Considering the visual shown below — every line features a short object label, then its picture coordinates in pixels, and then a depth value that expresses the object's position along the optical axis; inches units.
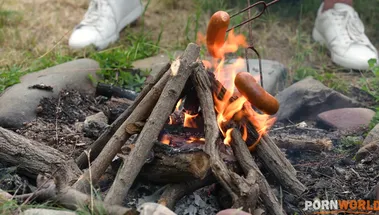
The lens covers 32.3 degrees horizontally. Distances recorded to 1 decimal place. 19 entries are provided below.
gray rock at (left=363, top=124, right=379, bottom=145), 130.5
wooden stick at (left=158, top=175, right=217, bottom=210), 102.3
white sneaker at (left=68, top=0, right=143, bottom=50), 197.0
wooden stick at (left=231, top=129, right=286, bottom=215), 103.5
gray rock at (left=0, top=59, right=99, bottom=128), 142.4
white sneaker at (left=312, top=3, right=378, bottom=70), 197.5
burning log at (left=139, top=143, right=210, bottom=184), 100.7
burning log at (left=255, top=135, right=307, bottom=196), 109.8
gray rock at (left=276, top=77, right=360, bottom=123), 161.5
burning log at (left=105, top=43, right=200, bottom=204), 98.9
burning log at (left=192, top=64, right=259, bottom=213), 97.0
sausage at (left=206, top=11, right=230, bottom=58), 107.3
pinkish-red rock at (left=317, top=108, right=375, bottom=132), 149.3
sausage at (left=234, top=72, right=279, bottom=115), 105.2
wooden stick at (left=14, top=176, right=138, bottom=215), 93.4
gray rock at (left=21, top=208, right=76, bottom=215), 93.3
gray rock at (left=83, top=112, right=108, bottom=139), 129.6
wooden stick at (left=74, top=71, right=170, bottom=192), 103.7
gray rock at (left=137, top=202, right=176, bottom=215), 91.4
